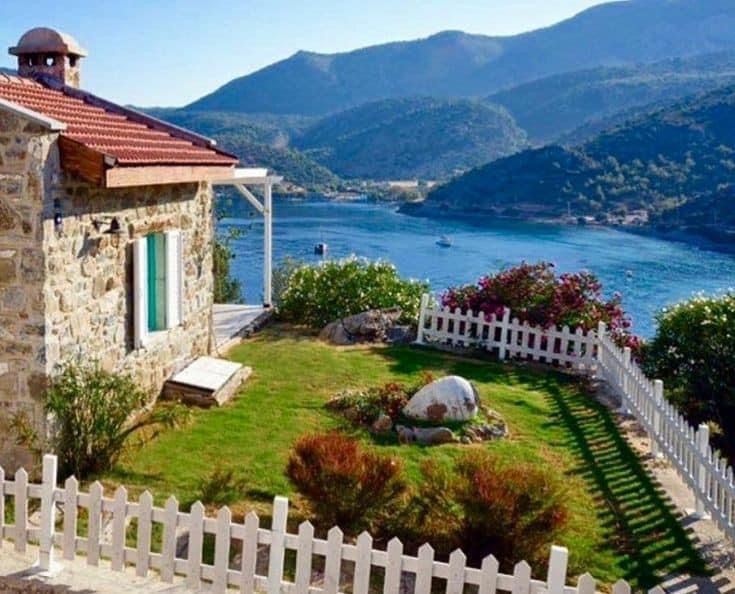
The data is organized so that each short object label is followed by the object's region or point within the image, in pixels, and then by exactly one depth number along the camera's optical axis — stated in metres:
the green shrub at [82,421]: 6.99
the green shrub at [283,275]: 17.37
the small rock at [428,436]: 8.42
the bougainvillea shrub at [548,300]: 13.09
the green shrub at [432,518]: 5.85
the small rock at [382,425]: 8.79
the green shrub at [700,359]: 10.34
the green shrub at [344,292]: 14.82
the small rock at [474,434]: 8.60
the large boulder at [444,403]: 8.76
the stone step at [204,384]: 9.52
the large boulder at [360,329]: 13.63
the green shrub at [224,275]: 17.83
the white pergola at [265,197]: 13.26
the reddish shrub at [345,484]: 5.99
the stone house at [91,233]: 6.76
